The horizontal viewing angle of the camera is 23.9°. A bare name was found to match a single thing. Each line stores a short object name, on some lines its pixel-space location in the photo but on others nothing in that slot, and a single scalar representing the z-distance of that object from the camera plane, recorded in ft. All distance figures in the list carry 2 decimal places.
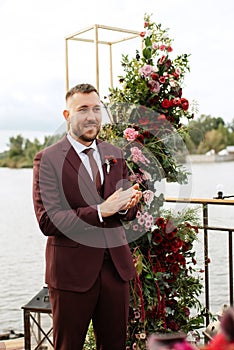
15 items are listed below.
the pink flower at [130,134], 9.38
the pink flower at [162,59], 9.89
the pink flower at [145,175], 9.59
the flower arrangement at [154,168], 9.52
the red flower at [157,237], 9.64
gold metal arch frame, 11.10
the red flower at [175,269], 9.80
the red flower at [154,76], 9.71
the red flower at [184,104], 9.80
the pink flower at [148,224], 9.52
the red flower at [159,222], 9.67
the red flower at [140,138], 9.52
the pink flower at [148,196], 9.53
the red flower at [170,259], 9.80
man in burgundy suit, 7.18
